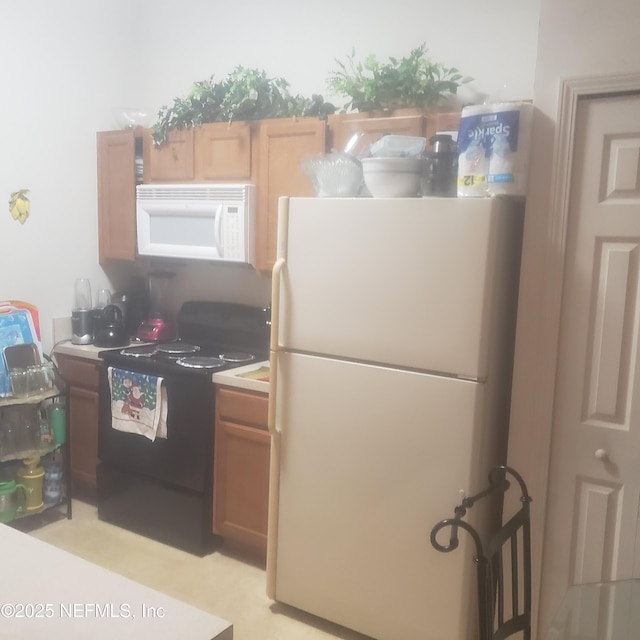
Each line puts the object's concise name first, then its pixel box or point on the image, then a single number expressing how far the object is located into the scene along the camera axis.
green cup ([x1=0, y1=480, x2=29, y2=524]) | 2.96
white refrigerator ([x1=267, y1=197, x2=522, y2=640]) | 2.03
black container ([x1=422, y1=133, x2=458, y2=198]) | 2.14
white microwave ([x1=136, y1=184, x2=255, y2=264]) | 2.98
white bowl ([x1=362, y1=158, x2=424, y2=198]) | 2.13
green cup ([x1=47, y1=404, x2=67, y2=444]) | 3.14
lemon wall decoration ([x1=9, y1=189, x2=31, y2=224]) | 3.20
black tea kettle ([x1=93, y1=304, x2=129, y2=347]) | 3.36
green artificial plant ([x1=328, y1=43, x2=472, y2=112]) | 2.56
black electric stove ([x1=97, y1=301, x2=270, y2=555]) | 2.85
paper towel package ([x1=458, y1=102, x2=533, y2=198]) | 1.97
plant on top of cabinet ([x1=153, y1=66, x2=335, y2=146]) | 2.94
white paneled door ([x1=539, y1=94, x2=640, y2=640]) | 1.94
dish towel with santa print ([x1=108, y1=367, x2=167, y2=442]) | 2.90
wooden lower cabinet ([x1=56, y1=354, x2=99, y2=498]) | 3.29
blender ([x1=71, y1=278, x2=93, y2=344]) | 3.40
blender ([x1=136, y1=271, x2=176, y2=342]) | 3.52
